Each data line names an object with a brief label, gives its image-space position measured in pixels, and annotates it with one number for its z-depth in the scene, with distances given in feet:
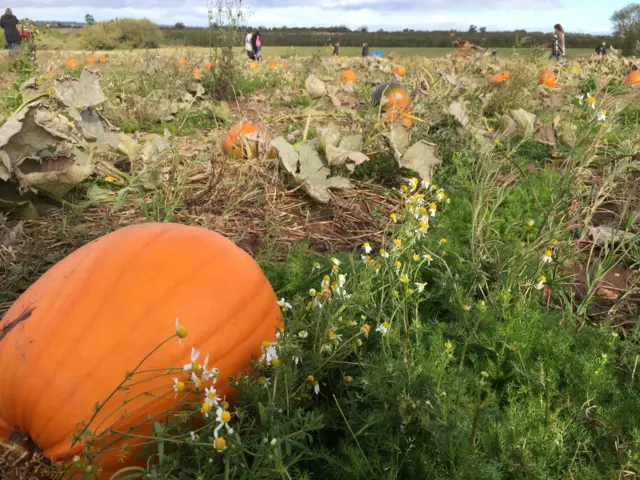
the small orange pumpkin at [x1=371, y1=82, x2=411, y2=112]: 16.60
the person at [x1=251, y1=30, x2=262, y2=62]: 54.60
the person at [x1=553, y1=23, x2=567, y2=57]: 46.11
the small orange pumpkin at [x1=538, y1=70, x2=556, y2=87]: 25.14
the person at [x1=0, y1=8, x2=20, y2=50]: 45.06
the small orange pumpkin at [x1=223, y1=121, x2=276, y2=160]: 11.59
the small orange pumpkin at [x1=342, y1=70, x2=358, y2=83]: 28.14
